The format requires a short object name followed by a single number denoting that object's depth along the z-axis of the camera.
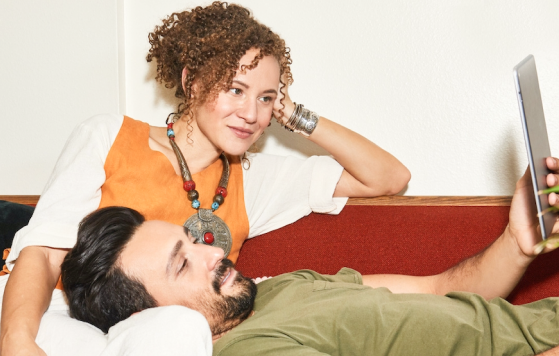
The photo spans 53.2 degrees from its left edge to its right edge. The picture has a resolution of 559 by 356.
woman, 1.67
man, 1.35
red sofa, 1.85
